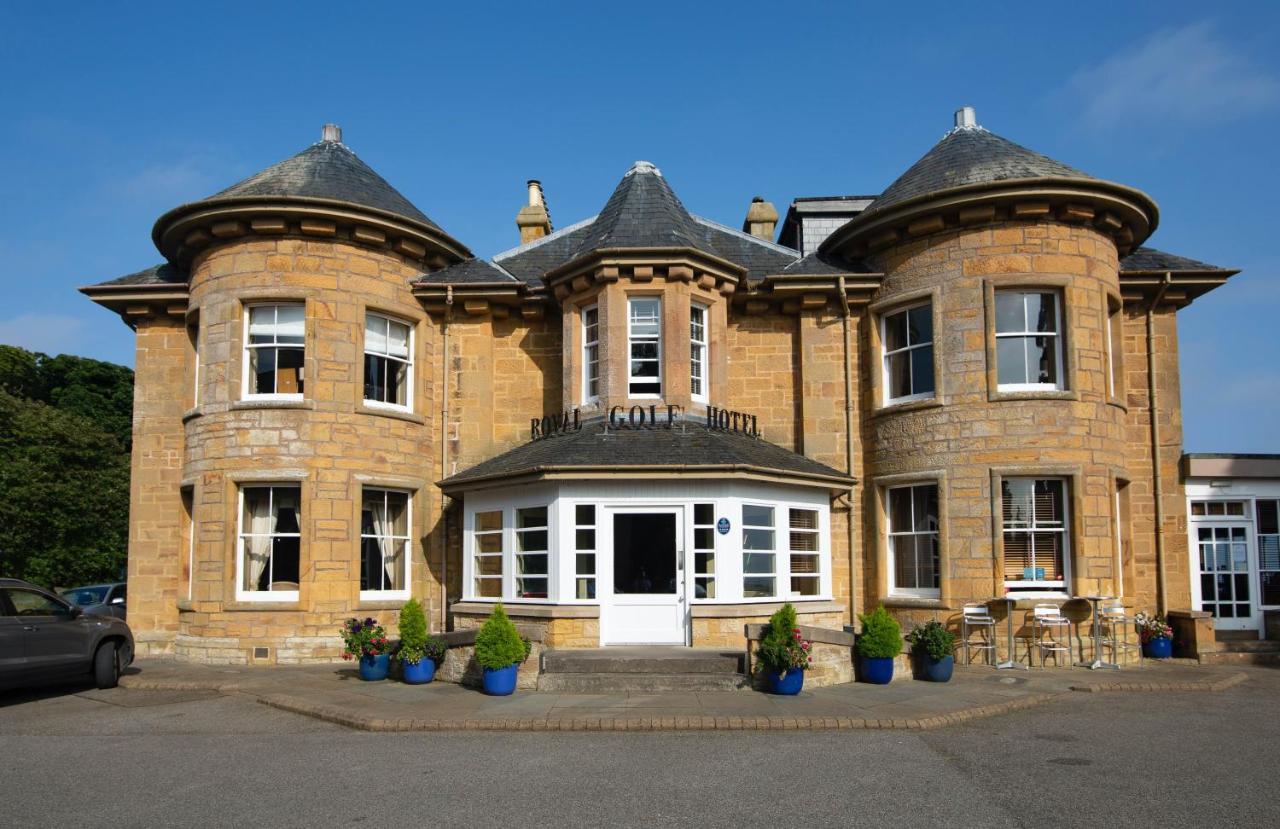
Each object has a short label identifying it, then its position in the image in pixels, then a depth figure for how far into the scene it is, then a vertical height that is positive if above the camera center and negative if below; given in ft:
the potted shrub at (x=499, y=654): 40.06 -5.84
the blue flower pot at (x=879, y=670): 43.32 -7.14
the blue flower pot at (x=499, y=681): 40.32 -7.00
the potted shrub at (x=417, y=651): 43.98 -6.23
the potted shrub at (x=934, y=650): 43.70 -6.36
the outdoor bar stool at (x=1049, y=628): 48.26 -6.10
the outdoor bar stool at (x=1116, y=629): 49.57 -6.24
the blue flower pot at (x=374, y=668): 45.39 -7.21
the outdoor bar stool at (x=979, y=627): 49.34 -6.03
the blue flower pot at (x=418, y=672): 44.11 -7.19
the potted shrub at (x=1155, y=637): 53.36 -7.12
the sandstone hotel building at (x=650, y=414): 50.21 +5.66
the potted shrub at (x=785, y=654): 39.63 -5.87
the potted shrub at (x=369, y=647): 44.96 -6.19
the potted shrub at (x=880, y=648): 43.27 -6.15
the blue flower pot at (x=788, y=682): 39.81 -7.02
